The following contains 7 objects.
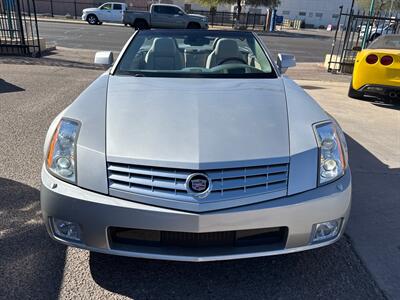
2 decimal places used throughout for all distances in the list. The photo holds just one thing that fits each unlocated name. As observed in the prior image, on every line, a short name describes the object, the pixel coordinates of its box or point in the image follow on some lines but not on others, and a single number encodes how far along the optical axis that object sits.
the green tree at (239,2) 35.12
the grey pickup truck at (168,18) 25.44
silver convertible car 2.01
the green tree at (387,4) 33.08
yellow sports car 6.62
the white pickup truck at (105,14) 31.72
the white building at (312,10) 68.94
